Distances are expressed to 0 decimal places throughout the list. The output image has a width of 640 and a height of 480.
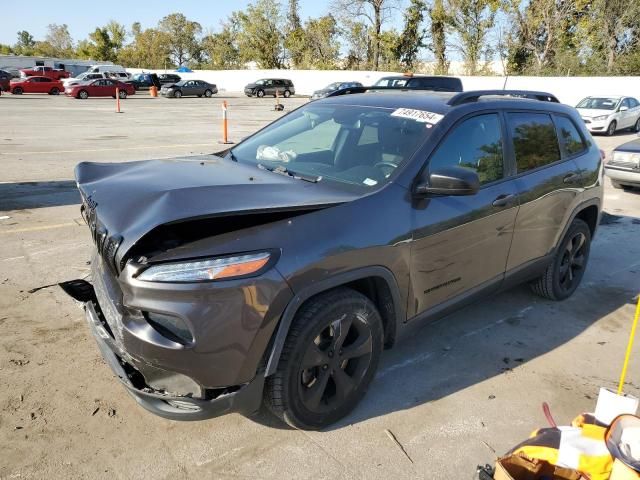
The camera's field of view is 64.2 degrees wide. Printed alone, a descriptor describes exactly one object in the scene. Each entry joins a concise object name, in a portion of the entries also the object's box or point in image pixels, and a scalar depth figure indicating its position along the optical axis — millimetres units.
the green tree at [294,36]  60688
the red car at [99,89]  32156
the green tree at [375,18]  51906
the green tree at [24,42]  105262
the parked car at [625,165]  9305
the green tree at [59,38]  105062
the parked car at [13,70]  49188
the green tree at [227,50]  72812
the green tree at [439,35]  47812
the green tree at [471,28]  45594
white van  41938
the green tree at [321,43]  57844
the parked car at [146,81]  40469
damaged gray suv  2238
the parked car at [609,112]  18625
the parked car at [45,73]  40625
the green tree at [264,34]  62956
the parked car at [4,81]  33562
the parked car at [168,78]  40781
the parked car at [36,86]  33469
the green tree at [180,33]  84312
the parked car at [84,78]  33094
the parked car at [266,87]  40875
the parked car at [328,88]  30909
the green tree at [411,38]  49719
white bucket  2238
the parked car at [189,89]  37031
